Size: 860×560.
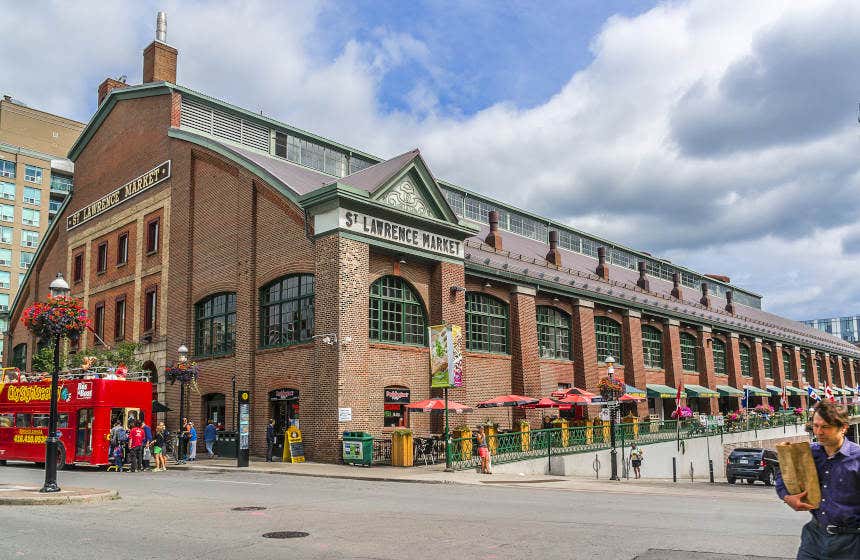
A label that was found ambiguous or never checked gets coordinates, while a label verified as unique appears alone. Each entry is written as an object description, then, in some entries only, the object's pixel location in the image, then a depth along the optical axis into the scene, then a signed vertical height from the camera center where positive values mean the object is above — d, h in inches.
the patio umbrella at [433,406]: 1080.2 +0.4
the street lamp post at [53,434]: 596.7 -14.6
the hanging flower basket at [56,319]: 691.4 +91.8
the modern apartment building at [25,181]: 3277.6 +1078.6
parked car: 1194.6 -114.1
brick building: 1111.0 +239.6
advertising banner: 1040.2 +69.8
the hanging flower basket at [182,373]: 1176.2 +64.5
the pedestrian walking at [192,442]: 1171.3 -46.2
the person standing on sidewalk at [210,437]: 1235.2 -40.4
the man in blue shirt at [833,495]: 191.6 -26.5
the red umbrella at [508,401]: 1236.5 +5.1
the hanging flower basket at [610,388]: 1089.4 +18.4
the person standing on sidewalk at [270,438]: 1123.8 -41.1
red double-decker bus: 1002.7 +3.7
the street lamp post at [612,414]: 1073.8 -20.2
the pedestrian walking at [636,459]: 1258.0 -98.8
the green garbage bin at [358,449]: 999.6 -54.6
